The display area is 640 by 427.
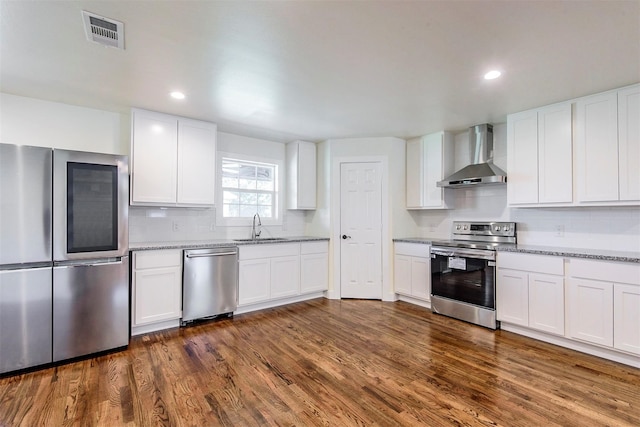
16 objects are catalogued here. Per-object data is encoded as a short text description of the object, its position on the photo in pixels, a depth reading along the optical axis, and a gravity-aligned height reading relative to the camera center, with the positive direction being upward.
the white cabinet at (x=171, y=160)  3.39 +0.64
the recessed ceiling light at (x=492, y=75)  2.53 +1.18
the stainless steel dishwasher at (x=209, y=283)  3.47 -0.81
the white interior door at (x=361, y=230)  4.60 -0.24
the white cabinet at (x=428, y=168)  4.36 +0.69
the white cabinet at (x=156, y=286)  3.18 -0.77
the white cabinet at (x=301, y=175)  4.79 +0.63
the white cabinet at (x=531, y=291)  2.95 -0.79
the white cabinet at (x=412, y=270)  4.14 -0.78
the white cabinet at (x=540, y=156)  3.14 +0.64
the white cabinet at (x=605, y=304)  2.52 -0.77
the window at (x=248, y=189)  4.48 +0.40
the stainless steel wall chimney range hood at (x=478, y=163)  3.80 +0.67
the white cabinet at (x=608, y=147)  2.75 +0.64
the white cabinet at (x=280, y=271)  3.96 -0.78
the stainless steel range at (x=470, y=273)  3.44 -0.70
